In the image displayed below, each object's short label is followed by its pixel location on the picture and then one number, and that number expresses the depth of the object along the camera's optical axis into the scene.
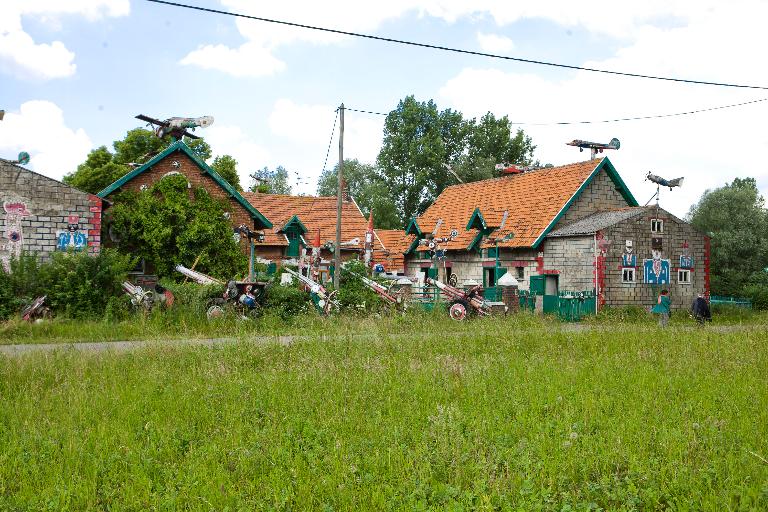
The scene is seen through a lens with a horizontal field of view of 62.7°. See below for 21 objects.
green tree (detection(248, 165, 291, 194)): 74.75
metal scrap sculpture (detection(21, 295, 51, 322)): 17.64
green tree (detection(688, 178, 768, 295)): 43.31
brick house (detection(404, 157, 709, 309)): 24.66
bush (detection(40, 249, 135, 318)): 18.00
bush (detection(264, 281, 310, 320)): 18.16
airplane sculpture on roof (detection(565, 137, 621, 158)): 29.30
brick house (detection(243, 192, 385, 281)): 34.34
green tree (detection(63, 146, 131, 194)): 39.84
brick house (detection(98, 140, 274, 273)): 24.20
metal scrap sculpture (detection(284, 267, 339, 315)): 19.52
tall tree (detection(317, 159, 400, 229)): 52.50
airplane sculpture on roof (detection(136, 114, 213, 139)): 26.30
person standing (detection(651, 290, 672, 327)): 19.16
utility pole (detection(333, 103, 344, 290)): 21.12
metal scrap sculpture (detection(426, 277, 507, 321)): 20.30
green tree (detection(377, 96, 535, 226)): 54.06
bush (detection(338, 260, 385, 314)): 20.06
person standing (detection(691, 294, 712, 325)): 20.18
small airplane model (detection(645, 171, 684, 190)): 26.30
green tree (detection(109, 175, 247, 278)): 23.50
